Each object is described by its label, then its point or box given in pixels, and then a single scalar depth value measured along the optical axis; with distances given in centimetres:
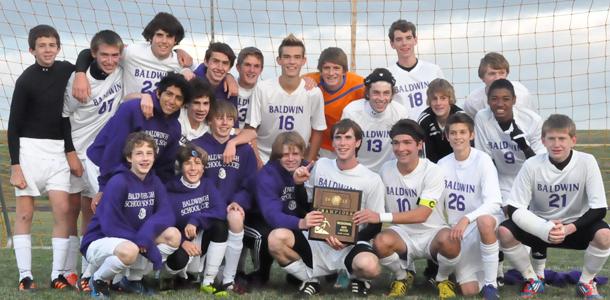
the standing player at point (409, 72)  650
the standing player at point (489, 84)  624
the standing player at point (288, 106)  617
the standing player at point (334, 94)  639
